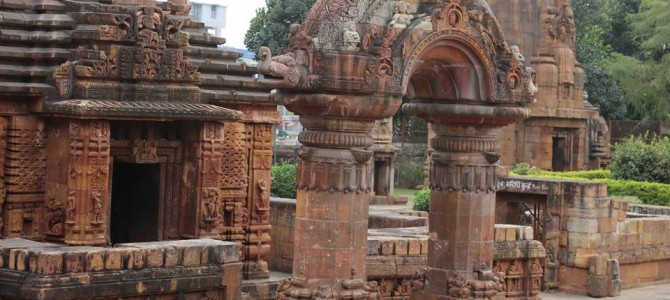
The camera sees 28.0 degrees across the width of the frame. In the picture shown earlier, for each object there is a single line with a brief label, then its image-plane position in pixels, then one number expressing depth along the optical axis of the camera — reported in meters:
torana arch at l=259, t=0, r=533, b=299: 13.70
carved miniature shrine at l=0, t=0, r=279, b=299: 18.47
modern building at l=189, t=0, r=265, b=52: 111.44
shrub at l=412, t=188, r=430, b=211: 32.05
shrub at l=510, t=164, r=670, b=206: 33.09
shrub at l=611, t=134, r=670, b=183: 34.94
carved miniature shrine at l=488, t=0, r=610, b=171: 41.62
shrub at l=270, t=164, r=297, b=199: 34.09
